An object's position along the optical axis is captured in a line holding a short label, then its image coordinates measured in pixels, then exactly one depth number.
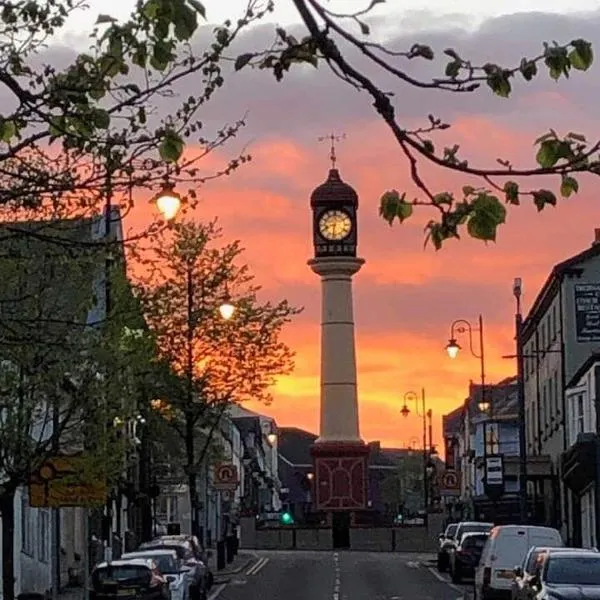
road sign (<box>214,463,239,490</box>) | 59.28
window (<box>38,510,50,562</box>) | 46.91
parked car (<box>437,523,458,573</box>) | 58.75
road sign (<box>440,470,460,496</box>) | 67.12
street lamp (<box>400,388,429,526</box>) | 108.25
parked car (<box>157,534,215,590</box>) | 44.63
